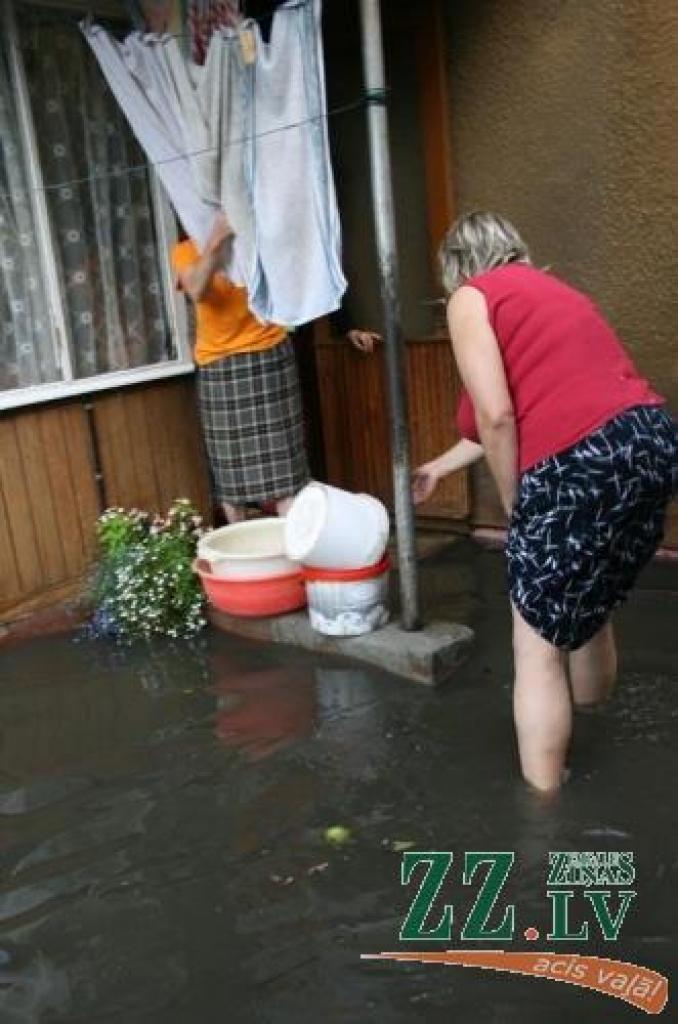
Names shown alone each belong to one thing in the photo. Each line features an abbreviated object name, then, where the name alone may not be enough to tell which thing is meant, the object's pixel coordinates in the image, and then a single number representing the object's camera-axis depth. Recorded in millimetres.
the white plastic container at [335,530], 3836
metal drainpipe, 3439
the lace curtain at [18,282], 4512
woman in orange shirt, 4613
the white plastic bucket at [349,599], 3926
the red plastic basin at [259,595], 4250
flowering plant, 4484
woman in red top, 2578
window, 4547
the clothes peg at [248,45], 3521
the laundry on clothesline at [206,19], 3734
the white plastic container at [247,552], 4230
